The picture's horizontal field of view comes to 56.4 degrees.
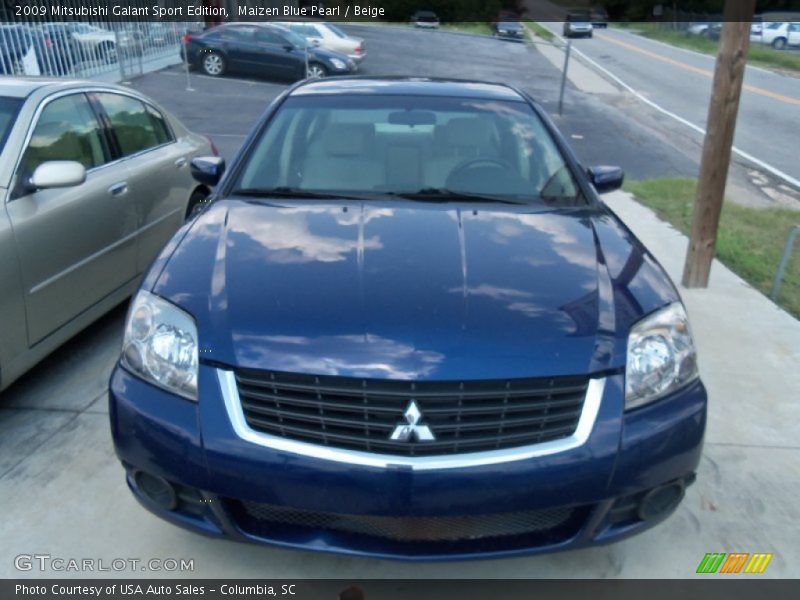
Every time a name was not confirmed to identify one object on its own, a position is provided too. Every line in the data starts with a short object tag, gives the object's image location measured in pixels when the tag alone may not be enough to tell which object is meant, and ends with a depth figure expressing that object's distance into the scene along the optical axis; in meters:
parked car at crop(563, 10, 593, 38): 44.90
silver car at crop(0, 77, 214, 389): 3.40
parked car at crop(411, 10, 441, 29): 41.16
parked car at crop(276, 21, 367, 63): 21.06
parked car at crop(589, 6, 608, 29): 57.30
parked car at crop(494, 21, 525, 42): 38.34
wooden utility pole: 5.12
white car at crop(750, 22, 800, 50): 42.72
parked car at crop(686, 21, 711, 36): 51.62
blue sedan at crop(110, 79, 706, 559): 2.16
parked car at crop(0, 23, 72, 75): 13.84
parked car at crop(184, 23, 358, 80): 18.64
